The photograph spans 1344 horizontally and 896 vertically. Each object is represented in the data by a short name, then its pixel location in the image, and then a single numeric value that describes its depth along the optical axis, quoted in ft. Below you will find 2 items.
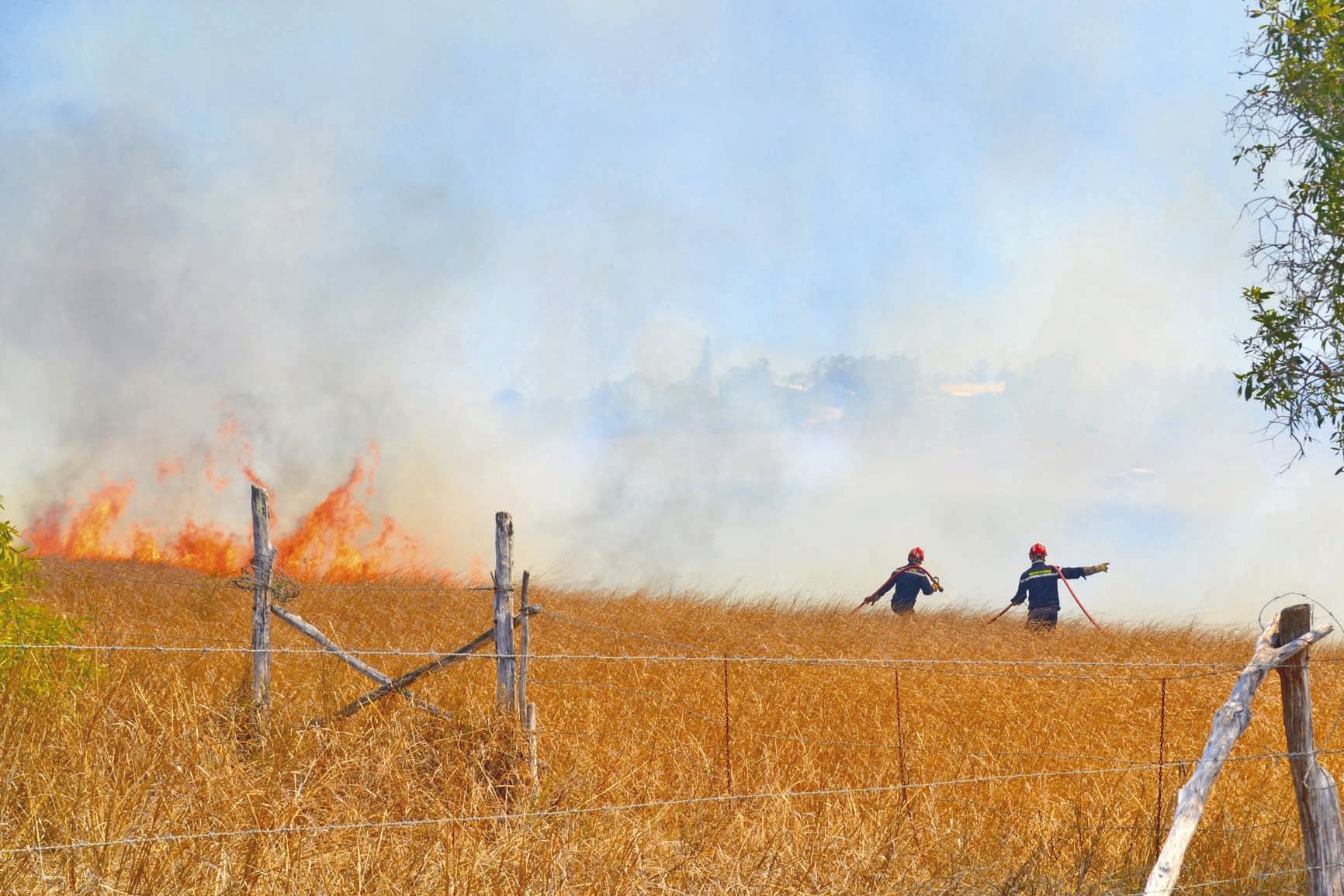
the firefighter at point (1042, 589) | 126.00
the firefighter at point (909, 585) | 133.08
